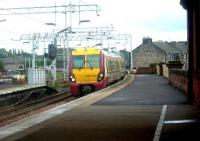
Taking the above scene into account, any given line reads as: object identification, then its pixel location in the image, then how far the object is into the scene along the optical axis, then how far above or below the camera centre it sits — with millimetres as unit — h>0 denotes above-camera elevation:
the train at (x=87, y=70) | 34938 -576
